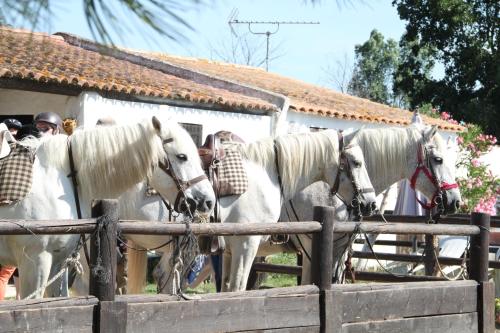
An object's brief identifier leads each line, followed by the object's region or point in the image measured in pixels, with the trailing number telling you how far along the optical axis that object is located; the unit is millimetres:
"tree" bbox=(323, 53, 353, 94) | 42700
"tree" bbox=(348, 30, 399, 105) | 40031
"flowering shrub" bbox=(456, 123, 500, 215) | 14312
